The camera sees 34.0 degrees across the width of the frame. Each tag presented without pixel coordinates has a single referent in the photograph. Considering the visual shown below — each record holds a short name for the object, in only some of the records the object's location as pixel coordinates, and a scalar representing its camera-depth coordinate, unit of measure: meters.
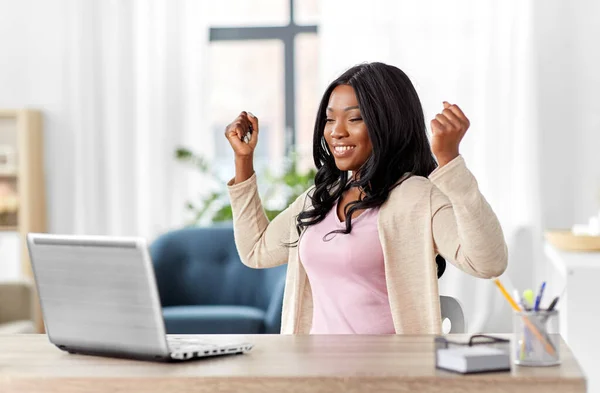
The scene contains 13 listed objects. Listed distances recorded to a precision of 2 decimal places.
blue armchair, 4.62
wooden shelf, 5.42
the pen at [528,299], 1.70
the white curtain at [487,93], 5.26
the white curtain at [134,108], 5.54
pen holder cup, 1.59
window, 5.78
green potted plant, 5.25
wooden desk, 1.50
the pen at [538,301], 1.69
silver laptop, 1.65
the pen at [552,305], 1.69
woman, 2.15
